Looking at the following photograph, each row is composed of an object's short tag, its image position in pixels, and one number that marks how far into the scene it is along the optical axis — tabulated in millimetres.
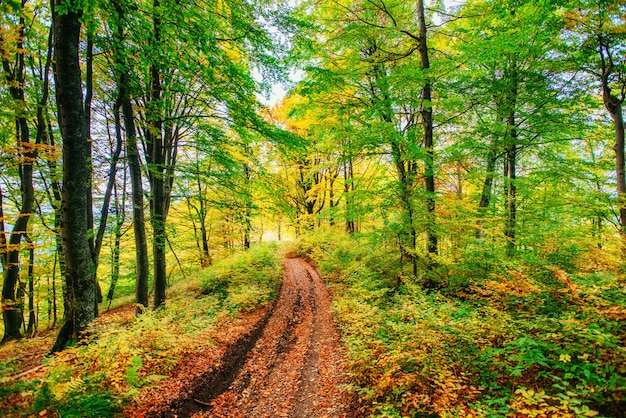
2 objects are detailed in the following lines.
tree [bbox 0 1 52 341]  8211
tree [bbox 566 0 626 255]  6234
